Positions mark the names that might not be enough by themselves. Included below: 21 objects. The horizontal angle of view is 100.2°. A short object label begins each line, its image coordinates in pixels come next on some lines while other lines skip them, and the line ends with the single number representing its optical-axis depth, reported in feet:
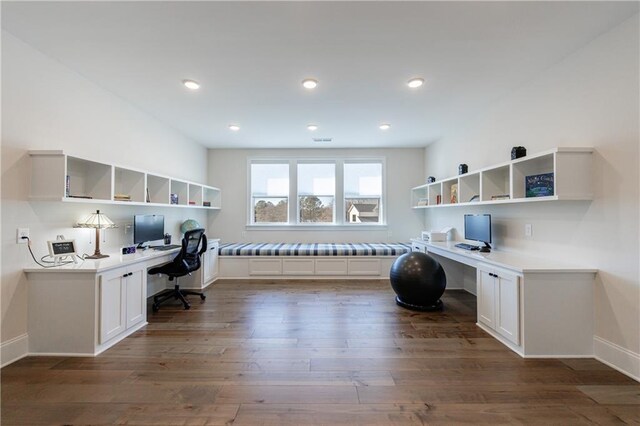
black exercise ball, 11.07
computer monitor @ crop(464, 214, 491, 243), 11.44
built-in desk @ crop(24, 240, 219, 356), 7.75
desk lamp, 9.11
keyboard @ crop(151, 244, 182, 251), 12.34
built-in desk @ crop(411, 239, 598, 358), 7.62
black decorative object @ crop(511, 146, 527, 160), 9.23
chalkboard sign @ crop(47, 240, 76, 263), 8.04
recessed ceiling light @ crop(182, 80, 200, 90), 9.66
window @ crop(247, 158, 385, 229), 19.54
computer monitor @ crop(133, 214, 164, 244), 11.59
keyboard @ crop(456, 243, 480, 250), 11.68
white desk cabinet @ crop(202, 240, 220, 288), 14.94
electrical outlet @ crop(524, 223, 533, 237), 9.68
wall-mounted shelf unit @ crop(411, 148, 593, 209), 7.56
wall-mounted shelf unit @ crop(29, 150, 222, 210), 7.73
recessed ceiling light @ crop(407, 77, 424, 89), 9.48
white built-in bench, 16.66
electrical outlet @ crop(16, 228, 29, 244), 7.46
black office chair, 11.64
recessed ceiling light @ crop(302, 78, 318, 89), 9.55
